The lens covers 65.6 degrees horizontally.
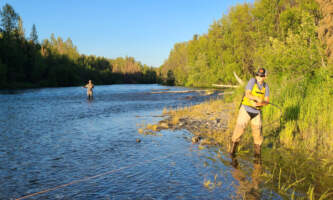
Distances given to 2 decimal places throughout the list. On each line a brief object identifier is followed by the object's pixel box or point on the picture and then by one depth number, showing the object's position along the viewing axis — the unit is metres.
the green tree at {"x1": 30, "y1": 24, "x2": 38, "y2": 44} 100.82
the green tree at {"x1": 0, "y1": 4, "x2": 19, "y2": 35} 87.75
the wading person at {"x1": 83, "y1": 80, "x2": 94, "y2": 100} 35.95
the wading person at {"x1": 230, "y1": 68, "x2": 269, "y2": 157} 7.81
